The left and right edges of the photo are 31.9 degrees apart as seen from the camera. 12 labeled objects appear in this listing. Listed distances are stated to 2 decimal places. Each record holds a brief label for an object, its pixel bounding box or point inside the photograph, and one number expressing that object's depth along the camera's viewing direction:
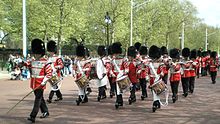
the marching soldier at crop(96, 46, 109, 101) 12.84
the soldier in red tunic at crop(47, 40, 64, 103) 11.85
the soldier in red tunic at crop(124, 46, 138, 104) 12.02
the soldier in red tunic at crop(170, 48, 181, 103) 12.73
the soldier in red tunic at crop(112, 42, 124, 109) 11.31
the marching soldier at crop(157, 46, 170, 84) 11.15
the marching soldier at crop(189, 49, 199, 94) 15.13
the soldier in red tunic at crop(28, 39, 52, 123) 9.20
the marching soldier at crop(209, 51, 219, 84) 20.42
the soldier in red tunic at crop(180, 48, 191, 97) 14.54
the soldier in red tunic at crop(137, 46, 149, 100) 12.47
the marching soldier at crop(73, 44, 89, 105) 11.98
